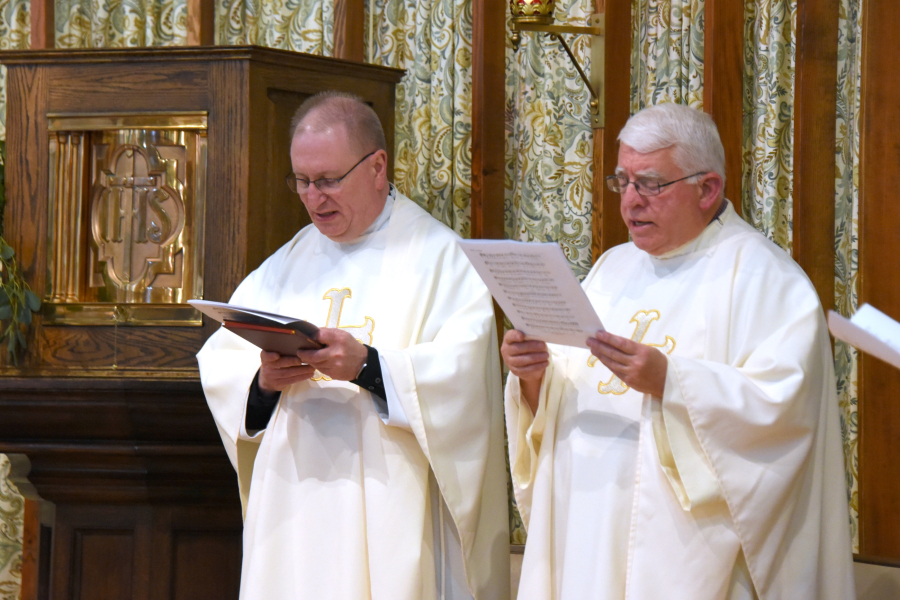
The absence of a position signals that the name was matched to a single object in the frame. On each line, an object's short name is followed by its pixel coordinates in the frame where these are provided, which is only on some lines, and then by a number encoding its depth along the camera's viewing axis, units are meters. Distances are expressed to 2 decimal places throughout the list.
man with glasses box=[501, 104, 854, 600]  4.96
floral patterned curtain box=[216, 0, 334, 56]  9.05
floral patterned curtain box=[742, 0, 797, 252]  7.54
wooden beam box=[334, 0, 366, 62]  8.70
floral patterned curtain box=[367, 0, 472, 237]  8.55
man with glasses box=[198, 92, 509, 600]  5.93
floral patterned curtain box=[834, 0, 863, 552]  7.30
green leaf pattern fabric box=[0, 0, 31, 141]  9.51
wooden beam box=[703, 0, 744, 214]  7.42
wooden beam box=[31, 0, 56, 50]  9.00
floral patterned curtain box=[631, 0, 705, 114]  7.92
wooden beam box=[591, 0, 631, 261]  7.84
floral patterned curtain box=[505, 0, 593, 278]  8.37
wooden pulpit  6.90
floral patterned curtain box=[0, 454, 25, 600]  9.48
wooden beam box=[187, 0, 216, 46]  8.96
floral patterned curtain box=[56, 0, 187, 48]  9.28
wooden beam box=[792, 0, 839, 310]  7.19
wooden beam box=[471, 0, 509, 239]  8.23
